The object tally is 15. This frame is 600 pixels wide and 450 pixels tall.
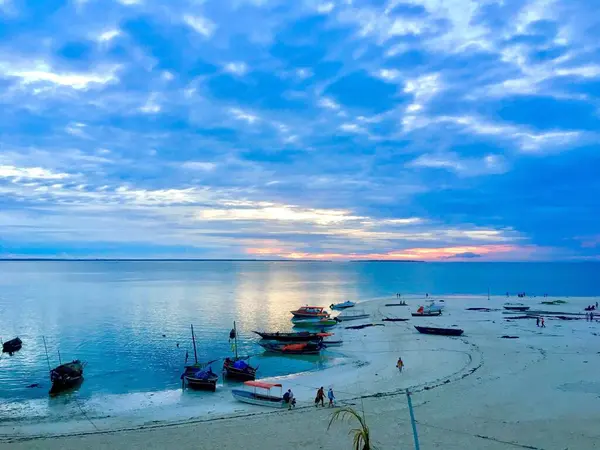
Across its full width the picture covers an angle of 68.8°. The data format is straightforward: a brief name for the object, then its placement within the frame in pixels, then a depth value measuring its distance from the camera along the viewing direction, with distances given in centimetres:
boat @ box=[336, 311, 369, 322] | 7344
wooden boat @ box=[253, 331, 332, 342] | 5059
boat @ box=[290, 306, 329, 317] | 7534
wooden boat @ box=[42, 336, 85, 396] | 3525
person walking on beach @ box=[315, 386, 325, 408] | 2823
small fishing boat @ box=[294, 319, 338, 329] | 6825
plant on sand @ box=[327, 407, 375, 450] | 1217
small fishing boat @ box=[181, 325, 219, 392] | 3416
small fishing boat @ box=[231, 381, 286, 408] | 2916
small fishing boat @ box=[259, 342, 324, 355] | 4662
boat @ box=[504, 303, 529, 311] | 7944
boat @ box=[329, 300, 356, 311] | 8881
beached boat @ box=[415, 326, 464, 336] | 5376
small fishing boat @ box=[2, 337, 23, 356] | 5069
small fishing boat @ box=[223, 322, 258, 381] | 3691
